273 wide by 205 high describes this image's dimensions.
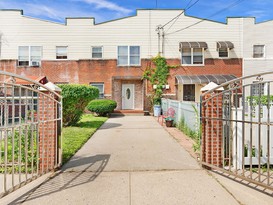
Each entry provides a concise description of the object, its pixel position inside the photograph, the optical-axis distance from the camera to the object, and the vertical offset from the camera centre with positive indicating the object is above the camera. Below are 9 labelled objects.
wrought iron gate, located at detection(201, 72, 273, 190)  5.15 -0.80
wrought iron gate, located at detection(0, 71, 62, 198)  4.80 -0.83
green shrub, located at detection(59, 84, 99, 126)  10.91 -0.03
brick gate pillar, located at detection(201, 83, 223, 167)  5.26 -0.70
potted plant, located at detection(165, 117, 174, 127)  12.19 -1.13
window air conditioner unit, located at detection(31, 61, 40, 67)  21.50 +3.22
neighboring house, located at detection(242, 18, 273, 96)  21.02 +4.98
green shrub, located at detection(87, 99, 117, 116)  17.41 -0.58
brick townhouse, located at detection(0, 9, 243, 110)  20.95 +4.55
